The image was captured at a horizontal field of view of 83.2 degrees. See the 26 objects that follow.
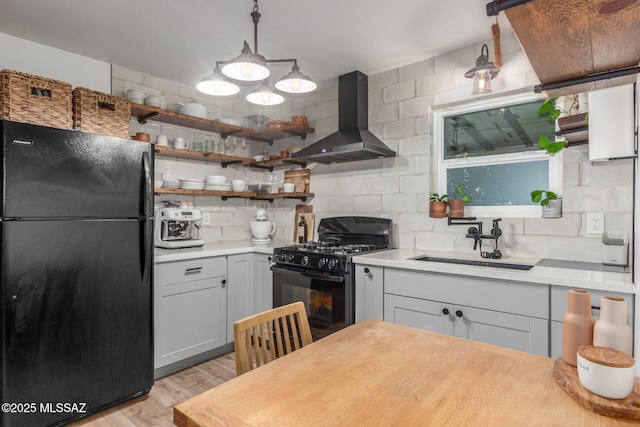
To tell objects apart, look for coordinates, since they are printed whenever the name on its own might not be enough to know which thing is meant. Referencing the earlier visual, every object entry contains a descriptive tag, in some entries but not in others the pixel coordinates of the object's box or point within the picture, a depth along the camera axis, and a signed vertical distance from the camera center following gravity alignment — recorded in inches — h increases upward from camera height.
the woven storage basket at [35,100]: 87.6 +28.8
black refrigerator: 71.3 -13.1
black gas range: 98.2 -16.8
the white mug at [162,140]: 119.8 +24.4
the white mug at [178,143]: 124.0 +24.4
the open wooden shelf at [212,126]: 116.8 +32.6
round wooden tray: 29.7 -16.0
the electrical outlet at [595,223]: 86.5 -2.1
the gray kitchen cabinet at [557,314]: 69.1 -19.3
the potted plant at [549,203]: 90.8 +2.9
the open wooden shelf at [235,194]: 120.1 +7.2
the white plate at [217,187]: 133.5 +9.8
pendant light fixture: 72.8 +31.1
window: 100.7 +17.8
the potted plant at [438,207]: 108.4 +2.0
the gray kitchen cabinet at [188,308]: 101.3 -28.4
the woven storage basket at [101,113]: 100.3 +28.9
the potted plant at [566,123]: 77.9 +19.9
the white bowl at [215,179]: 132.4 +12.6
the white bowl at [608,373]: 30.8 -13.7
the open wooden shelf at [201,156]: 119.1 +20.7
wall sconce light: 85.8 +34.1
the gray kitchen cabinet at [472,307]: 72.4 -20.8
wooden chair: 45.4 -16.5
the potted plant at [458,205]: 106.5 +2.7
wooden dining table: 30.5 -17.2
